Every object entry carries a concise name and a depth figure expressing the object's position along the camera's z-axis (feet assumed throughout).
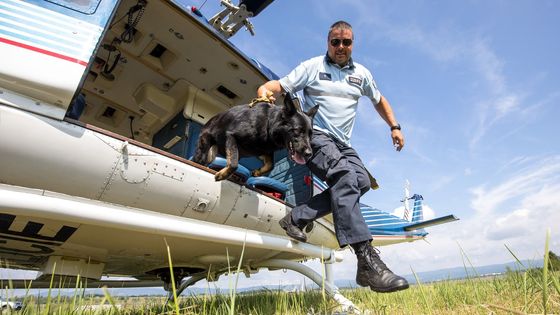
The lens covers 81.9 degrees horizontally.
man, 7.89
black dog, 9.26
